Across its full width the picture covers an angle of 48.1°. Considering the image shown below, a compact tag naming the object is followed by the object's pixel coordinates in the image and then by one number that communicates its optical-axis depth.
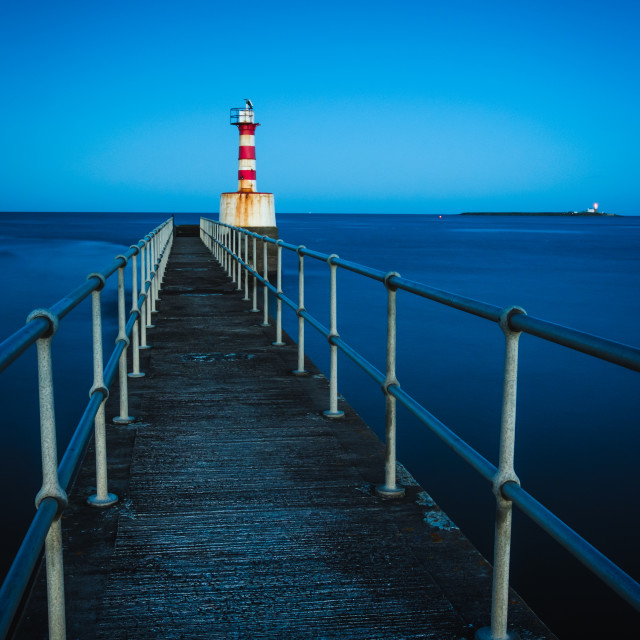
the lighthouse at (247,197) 20.61
